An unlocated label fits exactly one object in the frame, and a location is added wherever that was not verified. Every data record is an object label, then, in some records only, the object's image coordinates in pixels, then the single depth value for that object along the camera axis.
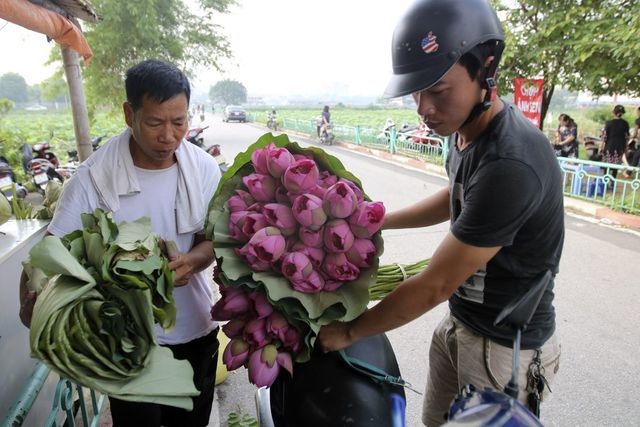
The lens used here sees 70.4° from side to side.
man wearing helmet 1.18
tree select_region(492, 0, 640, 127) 6.41
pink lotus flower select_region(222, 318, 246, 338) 1.16
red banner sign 8.43
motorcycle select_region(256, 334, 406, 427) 1.11
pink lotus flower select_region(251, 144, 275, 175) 1.15
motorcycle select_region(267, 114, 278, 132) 25.81
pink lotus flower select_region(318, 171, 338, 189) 1.16
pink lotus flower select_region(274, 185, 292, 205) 1.12
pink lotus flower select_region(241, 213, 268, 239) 1.07
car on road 37.44
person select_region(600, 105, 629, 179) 9.89
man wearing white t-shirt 1.53
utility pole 5.00
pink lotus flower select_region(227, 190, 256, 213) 1.15
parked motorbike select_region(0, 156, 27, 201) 4.23
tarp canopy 2.96
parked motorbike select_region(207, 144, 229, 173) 7.87
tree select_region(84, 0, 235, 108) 14.45
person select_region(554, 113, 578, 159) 10.10
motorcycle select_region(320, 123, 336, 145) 18.08
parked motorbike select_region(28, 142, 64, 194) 7.30
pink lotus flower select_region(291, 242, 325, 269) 1.07
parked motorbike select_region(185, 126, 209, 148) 9.57
